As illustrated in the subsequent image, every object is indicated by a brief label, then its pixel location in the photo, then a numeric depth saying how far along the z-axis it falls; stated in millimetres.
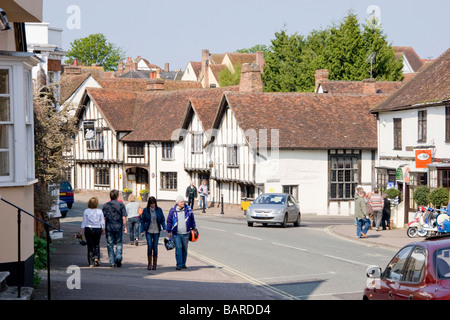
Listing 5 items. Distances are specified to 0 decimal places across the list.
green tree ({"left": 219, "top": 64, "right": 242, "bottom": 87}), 94688
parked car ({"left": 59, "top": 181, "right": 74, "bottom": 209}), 40281
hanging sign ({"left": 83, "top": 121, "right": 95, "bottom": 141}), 58094
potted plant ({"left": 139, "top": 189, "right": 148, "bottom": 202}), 52869
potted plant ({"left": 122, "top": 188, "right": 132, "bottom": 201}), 53481
